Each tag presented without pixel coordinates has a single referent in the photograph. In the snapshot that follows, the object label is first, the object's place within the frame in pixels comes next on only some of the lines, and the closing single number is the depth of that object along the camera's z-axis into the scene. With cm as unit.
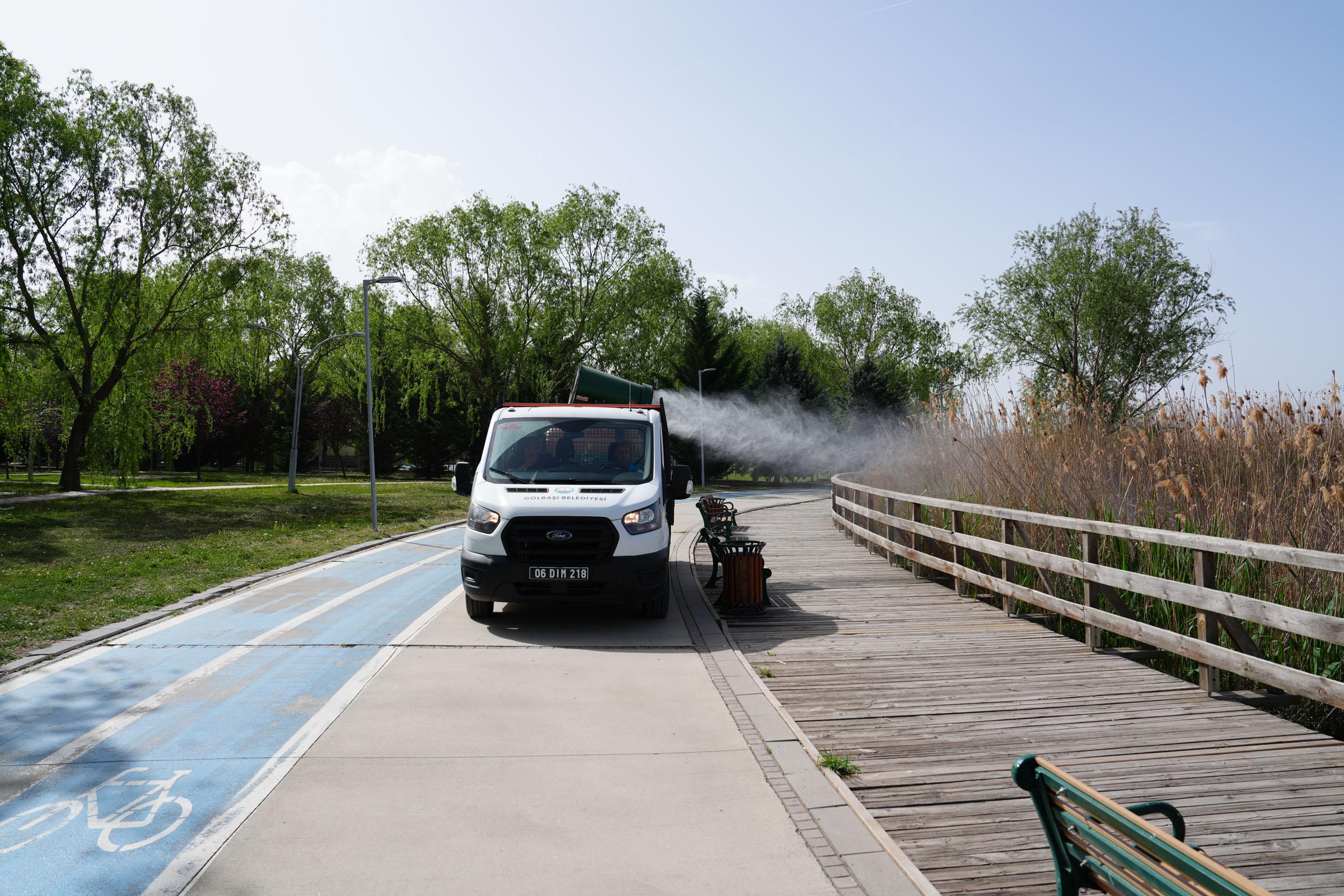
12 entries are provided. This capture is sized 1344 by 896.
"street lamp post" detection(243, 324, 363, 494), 3719
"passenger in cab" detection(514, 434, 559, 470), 1003
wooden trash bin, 1000
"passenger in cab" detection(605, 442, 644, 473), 1007
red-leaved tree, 3278
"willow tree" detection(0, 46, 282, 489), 2861
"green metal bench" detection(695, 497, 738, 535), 1341
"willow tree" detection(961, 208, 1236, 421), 5238
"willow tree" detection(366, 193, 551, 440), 4303
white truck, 884
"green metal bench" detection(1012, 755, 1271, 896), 196
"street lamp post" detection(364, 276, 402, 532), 2092
